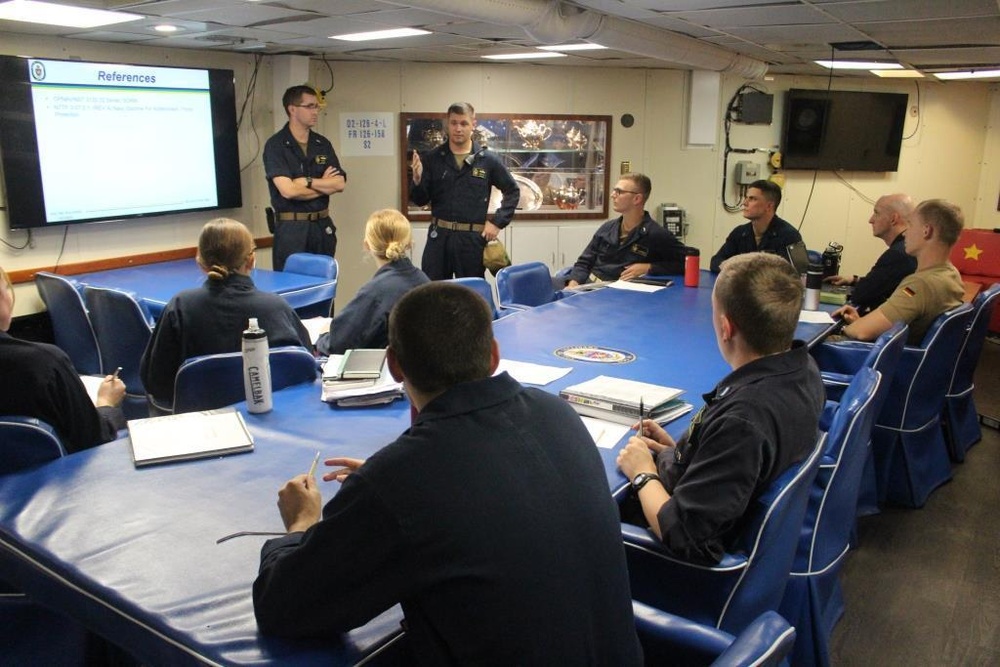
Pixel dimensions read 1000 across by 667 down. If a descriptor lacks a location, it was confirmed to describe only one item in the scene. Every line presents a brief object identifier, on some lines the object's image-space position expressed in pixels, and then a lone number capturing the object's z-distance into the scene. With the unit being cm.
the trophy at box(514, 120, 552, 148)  677
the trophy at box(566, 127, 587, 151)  691
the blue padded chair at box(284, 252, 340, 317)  468
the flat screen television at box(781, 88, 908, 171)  761
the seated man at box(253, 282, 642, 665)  112
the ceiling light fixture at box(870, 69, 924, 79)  704
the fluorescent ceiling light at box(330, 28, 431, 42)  461
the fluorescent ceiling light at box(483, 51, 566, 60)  579
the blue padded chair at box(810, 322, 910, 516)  278
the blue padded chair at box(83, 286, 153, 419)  348
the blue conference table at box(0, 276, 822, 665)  127
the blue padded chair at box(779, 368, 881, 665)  204
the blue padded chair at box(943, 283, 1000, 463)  371
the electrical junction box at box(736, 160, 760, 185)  730
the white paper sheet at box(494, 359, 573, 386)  262
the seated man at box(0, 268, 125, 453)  197
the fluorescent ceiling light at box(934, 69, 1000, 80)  692
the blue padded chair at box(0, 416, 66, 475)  175
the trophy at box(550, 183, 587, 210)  697
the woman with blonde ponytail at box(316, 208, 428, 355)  310
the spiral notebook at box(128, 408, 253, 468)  190
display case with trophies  658
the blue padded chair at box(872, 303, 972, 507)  344
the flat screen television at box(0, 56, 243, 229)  461
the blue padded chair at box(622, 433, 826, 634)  166
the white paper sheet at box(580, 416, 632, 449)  213
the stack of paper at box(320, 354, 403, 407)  230
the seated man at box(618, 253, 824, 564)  167
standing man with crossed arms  538
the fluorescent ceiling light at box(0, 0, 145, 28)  372
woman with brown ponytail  274
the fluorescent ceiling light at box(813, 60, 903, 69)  636
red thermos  461
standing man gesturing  557
